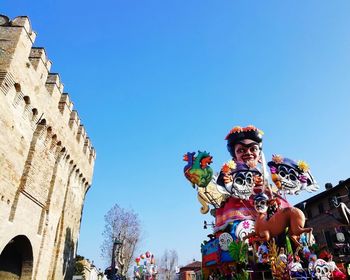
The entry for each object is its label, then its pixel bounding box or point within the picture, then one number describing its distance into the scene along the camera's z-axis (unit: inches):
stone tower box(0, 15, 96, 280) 631.8
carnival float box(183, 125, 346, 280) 562.3
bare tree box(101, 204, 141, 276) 1519.4
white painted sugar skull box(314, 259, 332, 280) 496.1
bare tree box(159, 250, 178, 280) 2836.1
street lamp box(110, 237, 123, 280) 745.9
